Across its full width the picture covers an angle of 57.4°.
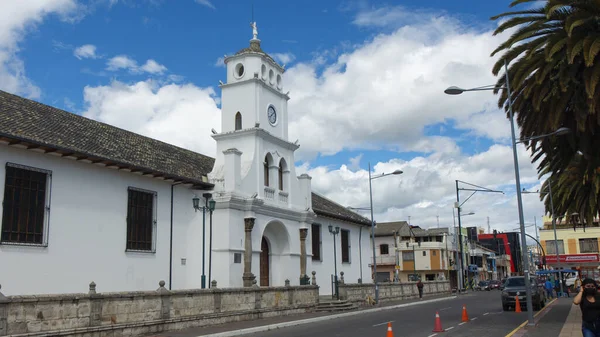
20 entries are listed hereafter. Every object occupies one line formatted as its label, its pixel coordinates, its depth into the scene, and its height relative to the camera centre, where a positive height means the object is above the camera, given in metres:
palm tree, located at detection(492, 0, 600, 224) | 16.64 +5.93
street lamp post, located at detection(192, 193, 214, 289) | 22.84 +2.83
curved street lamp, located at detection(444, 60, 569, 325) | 17.82 +2.83
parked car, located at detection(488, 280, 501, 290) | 68.71 -2.56
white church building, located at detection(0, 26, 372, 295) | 19.34 +3.04
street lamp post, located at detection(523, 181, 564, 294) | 33.90 -1.14
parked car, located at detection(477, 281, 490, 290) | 67.81 -2.59
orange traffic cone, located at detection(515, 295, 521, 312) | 26.04 -1.97
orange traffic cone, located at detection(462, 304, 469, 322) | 21.65 -2.05
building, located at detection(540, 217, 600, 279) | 68.94 +2.88
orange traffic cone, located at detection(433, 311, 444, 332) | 17.97 -1.98
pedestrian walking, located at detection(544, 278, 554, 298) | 42.59 -1.98
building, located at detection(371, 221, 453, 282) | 71.38 +1.32
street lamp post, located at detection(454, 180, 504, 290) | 49.01 +5.49
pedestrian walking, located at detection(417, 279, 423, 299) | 43.79 -1.72
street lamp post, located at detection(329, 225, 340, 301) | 31.51 +0.54
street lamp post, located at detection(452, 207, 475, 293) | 54.08 -1.42
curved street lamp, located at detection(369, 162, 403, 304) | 33.67 +4.23
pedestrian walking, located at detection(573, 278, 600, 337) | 10.51 -0.93
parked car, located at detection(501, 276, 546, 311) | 27.50 -1.50
